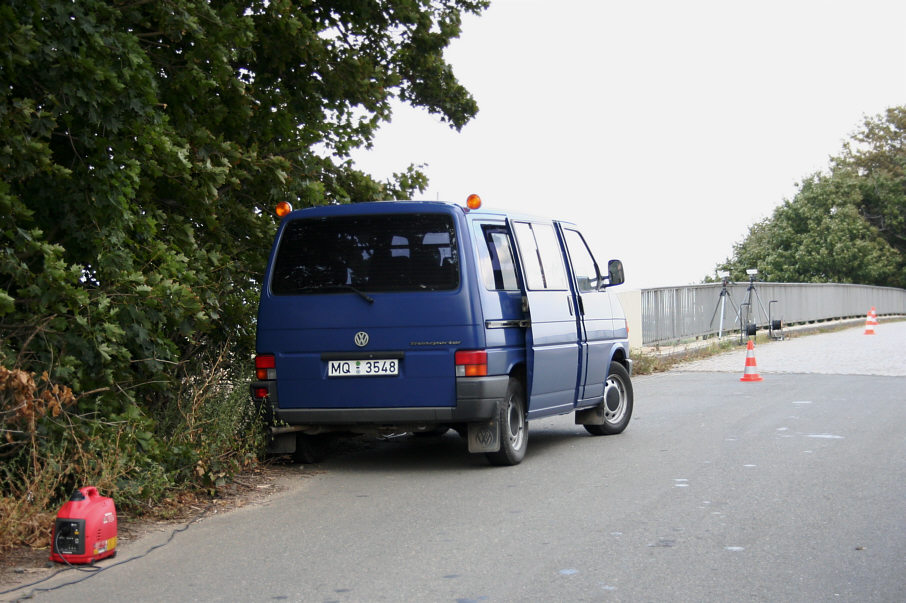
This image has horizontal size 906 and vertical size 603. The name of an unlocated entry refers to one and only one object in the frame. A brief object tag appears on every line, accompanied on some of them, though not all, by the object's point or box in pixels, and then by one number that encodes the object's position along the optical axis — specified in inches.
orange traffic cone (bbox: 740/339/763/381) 769.1
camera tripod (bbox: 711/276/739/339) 1226.6
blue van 363.9
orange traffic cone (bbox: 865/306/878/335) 1496.1
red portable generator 249.0
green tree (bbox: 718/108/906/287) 2699.3
